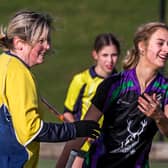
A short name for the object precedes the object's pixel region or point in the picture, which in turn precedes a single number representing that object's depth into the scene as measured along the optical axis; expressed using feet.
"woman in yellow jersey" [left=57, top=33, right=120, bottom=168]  48.35
